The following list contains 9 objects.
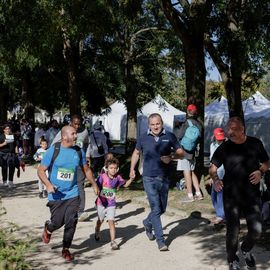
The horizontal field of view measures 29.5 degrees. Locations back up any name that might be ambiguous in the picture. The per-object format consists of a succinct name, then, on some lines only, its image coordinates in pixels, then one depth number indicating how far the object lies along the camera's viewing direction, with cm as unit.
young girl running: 718
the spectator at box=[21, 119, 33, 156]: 2406
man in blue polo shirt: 675
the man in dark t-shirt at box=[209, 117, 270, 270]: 547
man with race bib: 626
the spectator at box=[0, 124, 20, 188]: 1309
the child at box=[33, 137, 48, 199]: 1137
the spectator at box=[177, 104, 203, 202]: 1003
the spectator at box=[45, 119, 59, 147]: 1448
